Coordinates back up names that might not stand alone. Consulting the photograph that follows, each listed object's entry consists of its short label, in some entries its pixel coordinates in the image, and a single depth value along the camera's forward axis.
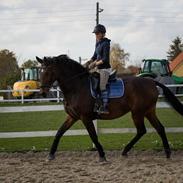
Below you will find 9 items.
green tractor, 30.06
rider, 8.73
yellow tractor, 31.26
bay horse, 8.65
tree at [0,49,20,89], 70.38
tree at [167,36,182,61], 80.89
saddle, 8.76
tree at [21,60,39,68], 71.56
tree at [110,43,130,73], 94.99
